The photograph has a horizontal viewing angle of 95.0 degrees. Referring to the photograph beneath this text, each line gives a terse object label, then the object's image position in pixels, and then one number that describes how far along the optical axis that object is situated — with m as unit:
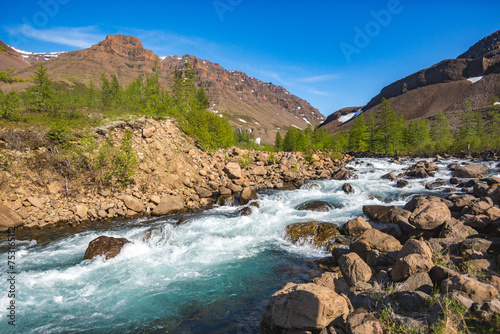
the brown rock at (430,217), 7.81
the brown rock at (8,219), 10.78
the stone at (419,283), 4.71
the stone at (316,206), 13.94
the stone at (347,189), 17.97
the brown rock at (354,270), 5.81
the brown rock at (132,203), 13.95
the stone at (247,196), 16.23
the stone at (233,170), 20.58
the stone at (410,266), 5.18
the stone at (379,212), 11.25
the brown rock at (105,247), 8.78
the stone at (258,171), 22.98
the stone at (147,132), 18.92
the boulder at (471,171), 19.06
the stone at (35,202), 12.05
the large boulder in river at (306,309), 4.02
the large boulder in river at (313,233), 9.84
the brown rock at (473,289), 3.84
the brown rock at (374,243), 7.36
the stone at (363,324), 3.41
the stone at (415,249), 5.50
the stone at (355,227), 9.78
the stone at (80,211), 12.56
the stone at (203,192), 17.02
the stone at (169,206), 14.23
